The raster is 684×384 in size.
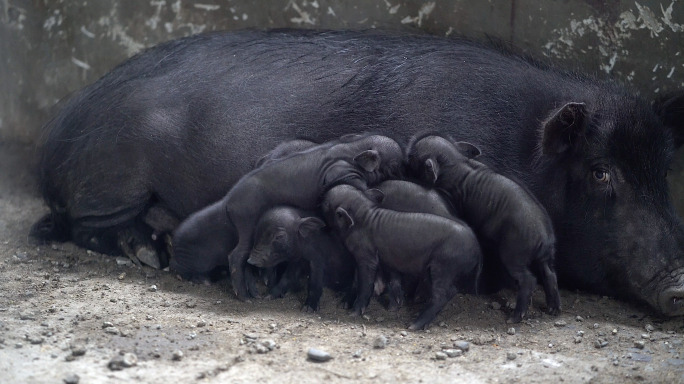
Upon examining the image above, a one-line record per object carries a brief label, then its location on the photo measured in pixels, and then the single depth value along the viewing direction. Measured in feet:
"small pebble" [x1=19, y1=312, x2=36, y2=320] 22.26
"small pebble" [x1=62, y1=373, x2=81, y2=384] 18.13
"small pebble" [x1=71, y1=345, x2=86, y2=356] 19.88
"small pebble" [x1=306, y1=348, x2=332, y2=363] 20.20
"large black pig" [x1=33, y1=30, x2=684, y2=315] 25.70
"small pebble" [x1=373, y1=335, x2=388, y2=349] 21.38
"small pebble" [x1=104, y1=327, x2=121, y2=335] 21.38
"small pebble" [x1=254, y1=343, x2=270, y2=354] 20.62
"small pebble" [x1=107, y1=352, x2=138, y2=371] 19.24
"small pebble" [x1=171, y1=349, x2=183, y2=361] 19.98
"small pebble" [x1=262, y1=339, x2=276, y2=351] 20.85
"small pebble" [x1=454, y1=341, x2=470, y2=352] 21.50
